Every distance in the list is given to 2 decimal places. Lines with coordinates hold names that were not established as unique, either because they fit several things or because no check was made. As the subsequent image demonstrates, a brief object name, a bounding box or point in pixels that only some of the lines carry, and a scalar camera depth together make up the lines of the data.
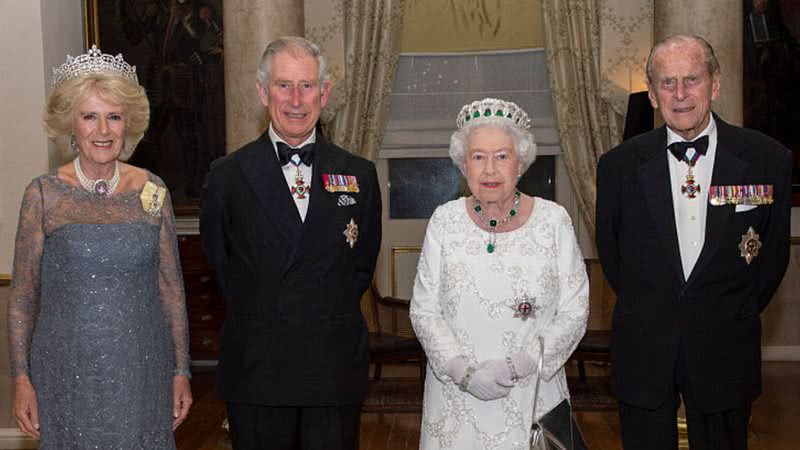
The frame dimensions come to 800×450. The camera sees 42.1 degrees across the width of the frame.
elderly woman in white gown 3.28
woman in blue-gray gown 3.20
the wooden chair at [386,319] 7.15
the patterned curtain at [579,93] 8.37
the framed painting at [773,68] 8.38
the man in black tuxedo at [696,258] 3.52
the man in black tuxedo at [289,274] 3.37
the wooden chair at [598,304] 7.86
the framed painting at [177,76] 8.59
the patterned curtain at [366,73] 8.41
